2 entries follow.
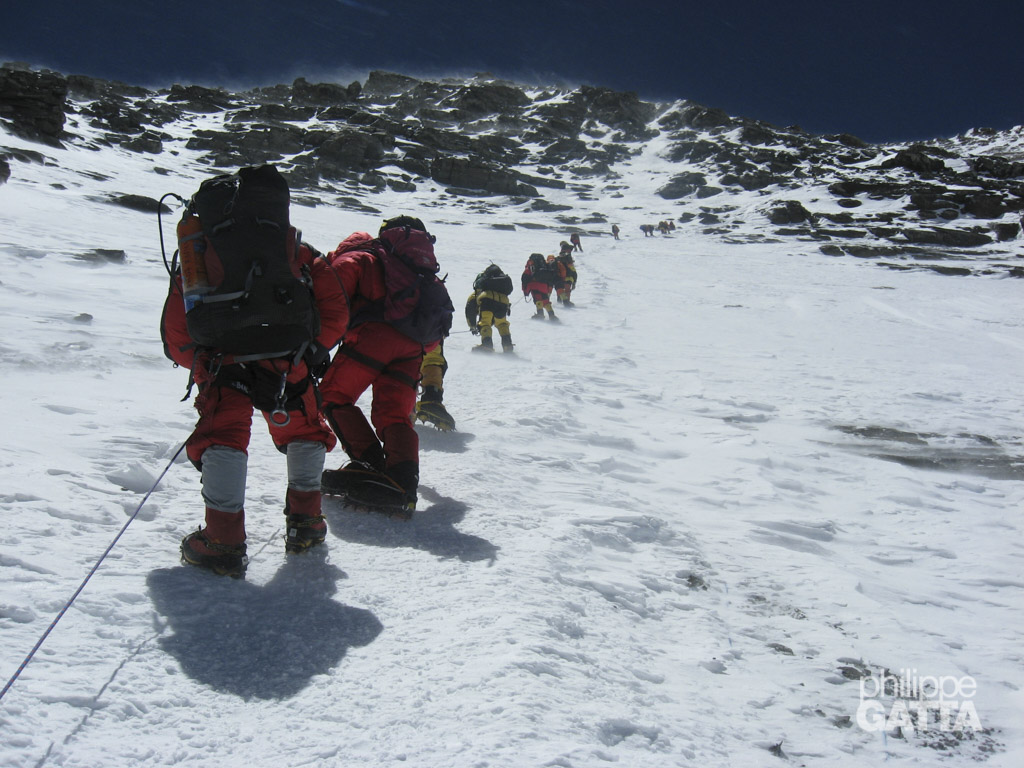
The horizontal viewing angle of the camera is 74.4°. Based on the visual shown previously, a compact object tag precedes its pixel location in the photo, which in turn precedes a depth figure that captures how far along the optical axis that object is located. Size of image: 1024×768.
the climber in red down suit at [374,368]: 3.77
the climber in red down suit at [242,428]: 2.68
